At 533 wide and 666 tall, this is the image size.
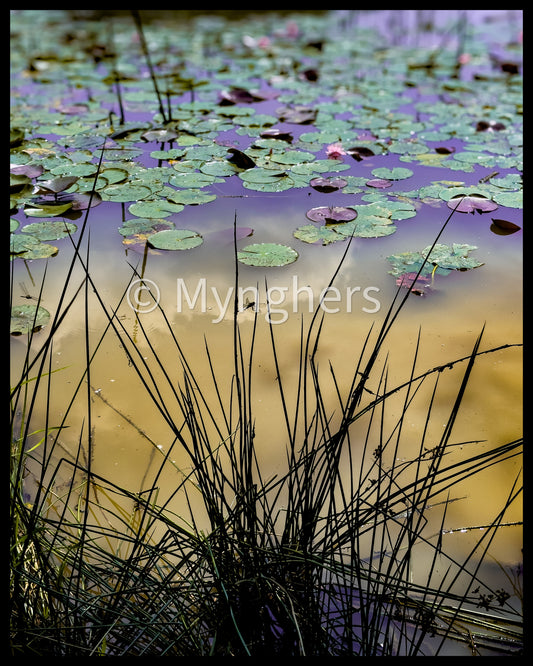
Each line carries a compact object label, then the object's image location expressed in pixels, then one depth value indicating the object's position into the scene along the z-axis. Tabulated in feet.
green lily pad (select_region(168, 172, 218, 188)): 9.60
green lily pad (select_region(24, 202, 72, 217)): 8.72
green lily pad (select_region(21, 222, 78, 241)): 8.27
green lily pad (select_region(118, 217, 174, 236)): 8.38
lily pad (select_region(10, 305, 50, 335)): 6.56
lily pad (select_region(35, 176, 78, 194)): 9.11
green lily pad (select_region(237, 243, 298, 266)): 7.79
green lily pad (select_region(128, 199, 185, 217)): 8.79
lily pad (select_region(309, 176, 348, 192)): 9.58
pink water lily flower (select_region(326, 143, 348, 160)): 10.62
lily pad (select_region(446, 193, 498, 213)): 9.09
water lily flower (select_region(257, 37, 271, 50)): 17.56
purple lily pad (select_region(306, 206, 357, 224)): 8.71
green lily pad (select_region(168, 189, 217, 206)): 9.14
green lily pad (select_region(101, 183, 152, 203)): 9.14
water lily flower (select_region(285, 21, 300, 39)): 18.56
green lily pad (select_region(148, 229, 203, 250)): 8.08
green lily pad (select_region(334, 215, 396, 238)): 8.44
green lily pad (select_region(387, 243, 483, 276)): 7.79
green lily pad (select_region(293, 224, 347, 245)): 8.30
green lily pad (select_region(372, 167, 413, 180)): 9.95
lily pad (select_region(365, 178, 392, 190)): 9.66
